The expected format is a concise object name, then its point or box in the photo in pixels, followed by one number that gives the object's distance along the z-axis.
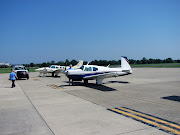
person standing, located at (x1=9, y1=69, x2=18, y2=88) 16.12
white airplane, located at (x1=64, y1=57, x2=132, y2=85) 17.17
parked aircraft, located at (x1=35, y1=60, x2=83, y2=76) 30.81
